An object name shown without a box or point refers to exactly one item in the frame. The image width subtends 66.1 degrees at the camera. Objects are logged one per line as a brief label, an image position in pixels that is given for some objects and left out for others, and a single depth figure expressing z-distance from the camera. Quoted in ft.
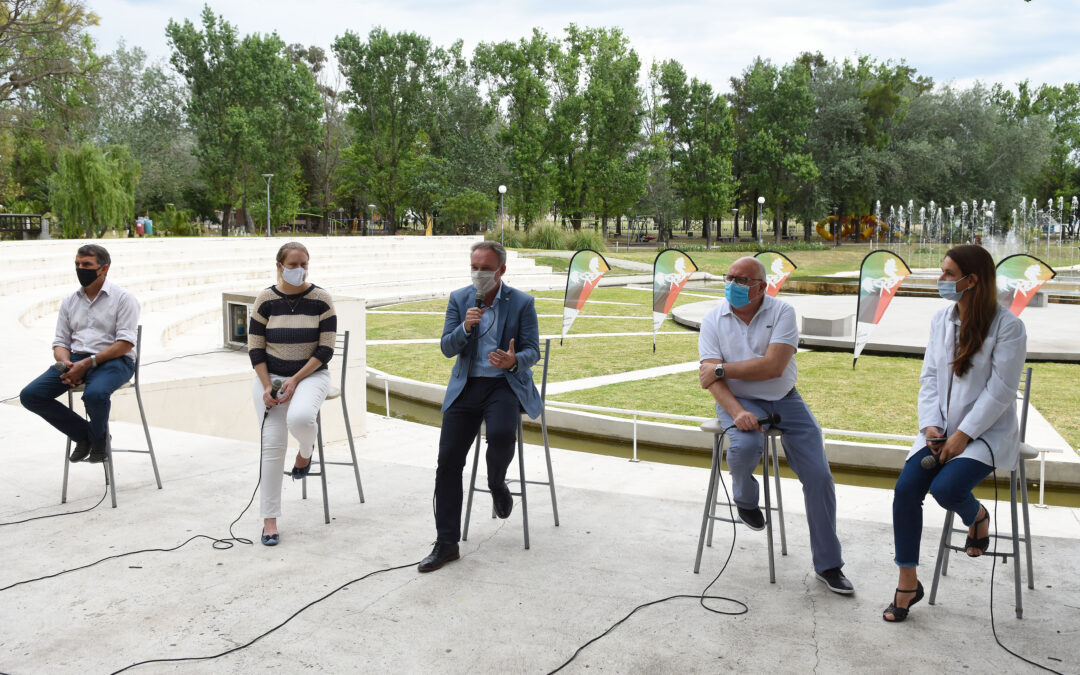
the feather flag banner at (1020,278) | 34.60
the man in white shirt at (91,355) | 16.93
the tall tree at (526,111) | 193.26
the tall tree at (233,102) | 180.55
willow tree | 94.58
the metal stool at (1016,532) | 12.08
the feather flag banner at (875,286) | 41.81
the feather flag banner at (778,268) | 41.12
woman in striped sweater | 15.52
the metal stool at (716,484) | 13.05
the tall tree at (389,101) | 195.72
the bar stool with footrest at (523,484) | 14.52
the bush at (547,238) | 162.30
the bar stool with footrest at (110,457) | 16.21
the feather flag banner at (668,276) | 49.06
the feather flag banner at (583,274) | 46.93
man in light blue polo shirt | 13.23
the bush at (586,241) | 159.84
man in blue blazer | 14.19
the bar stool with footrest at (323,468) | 15.66
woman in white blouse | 11.86
